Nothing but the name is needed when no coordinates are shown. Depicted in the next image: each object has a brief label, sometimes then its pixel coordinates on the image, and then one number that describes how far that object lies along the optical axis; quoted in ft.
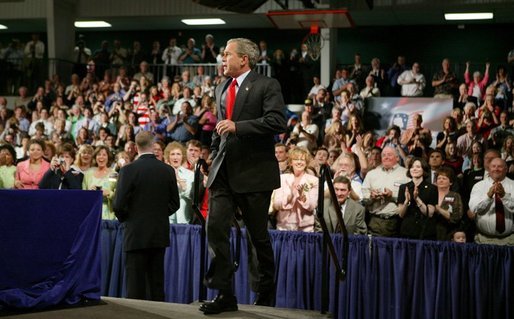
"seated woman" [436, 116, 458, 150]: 37.42
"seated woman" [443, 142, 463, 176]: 34.22
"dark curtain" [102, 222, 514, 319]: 21.84
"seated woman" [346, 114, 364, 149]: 38.50
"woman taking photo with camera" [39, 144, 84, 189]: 29.78
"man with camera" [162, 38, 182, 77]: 64.61
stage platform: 15.28
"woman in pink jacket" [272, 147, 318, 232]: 26.25
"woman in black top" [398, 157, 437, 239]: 25.62
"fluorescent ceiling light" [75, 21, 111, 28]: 73.87
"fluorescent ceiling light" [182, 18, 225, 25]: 71.31
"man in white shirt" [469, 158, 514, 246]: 24.97
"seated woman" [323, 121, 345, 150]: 37.78
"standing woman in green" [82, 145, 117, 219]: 28.71
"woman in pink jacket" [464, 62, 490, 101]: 48.11
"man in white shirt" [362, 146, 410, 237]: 26.22
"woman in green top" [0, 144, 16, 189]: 32.76
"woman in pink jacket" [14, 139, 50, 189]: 31.30
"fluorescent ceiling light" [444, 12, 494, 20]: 63.72
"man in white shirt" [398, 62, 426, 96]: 51.80
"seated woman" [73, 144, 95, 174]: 31.65
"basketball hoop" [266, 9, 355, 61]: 50.55
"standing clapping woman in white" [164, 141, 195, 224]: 28.45
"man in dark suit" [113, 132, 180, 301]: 21.81
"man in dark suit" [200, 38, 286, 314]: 15.83
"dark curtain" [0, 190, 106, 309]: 15.49
